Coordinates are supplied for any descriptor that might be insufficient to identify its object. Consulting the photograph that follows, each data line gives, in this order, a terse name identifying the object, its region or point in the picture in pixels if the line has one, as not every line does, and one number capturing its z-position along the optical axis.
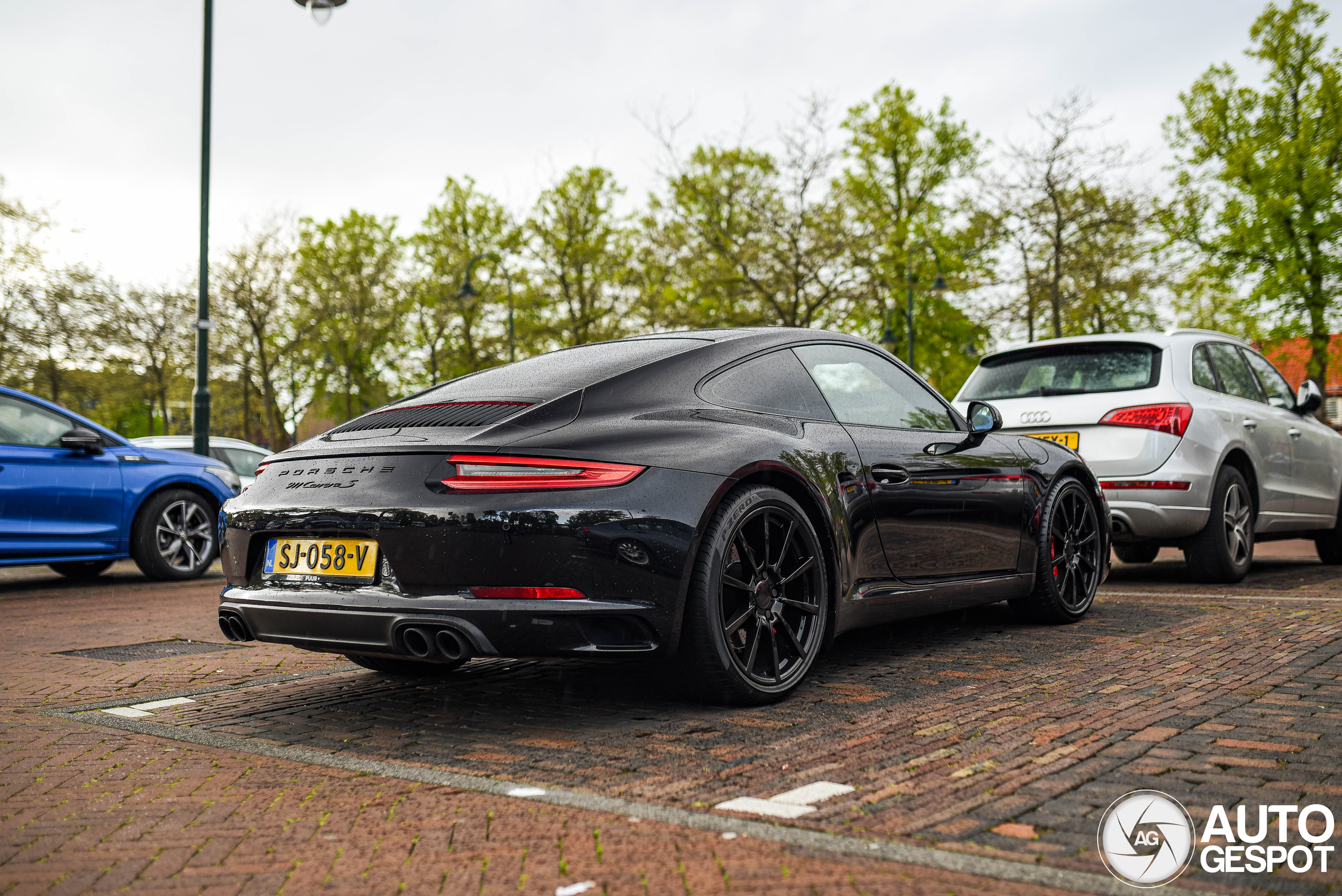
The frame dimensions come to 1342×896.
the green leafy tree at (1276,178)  24.36
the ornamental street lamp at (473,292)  26.84
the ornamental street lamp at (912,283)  26.41
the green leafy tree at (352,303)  36.31
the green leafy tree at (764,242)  25.72
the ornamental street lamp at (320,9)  14.98
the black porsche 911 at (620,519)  3.50
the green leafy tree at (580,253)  36.31
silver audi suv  7.30
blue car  8.46
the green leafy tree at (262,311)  35.38
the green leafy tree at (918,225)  27.95
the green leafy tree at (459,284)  37.59
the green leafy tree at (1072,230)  26.75
